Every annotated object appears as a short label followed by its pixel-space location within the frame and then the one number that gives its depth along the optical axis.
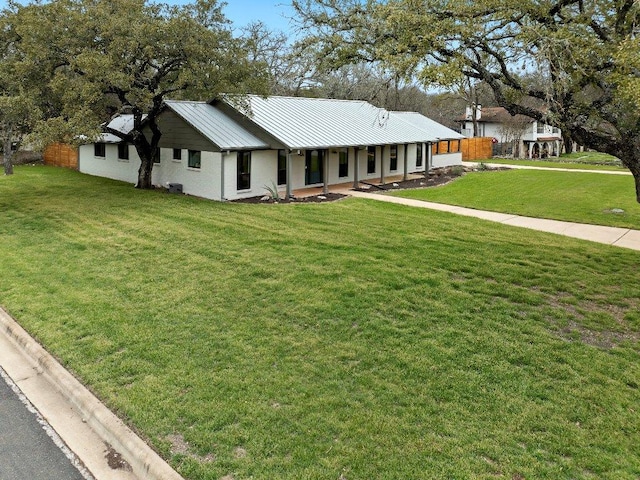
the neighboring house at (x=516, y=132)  50.16
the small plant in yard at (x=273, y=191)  20.65
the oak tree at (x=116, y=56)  16.69
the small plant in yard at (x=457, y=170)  31.70
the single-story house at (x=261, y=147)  20.52
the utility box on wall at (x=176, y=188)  21.59
